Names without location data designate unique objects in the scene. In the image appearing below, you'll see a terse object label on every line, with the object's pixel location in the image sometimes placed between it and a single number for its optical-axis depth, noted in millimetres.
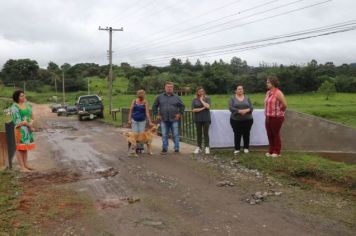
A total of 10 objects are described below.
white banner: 12023
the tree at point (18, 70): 130875
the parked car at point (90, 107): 35312
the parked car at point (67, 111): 56025
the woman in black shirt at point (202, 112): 11711
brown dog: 11836
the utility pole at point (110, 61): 41731
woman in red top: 10297
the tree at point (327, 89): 73625
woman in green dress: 10031
